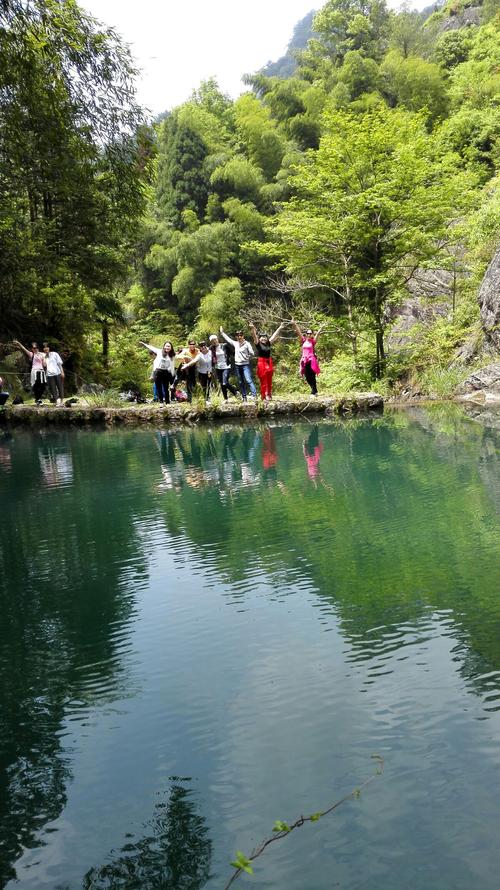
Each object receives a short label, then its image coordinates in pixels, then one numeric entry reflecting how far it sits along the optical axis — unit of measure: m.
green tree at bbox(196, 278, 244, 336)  30.02
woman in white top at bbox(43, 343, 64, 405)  16.38
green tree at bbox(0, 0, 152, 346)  7.45
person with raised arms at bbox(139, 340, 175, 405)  15.05
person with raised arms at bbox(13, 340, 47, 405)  16.55
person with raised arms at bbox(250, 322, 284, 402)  14.44
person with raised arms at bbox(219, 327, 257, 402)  14.36
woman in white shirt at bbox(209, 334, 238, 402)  15.27
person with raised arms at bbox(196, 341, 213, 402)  15.19
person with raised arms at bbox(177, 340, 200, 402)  15.39
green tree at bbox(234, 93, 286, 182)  32.88
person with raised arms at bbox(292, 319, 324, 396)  14.97
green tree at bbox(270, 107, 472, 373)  16.41
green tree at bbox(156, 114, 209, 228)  34.66
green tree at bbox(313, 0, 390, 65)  41.69
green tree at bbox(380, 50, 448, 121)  35.72
